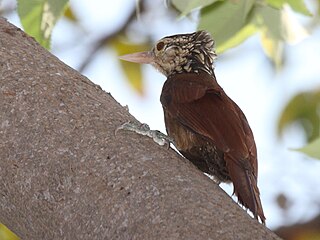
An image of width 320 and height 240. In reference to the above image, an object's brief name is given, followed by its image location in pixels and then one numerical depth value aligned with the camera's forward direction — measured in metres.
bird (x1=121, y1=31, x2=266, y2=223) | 5.57
